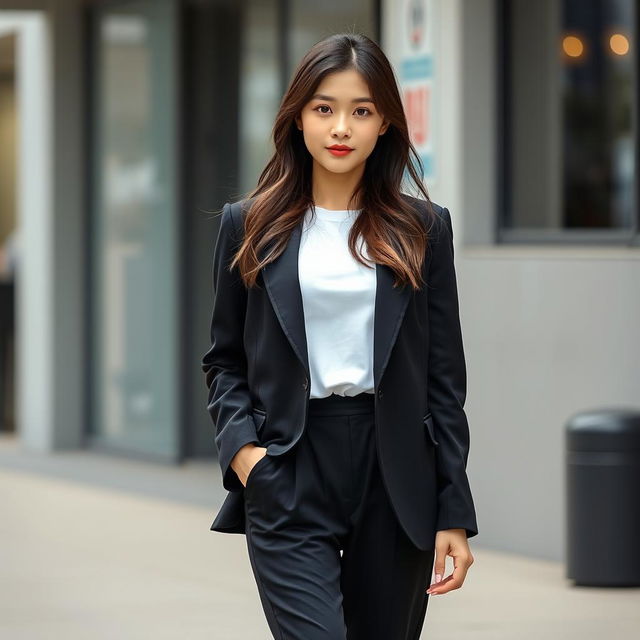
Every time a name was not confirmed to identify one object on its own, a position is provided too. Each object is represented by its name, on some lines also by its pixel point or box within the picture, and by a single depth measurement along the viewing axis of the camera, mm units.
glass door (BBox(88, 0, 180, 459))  23875
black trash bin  14383
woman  6785
